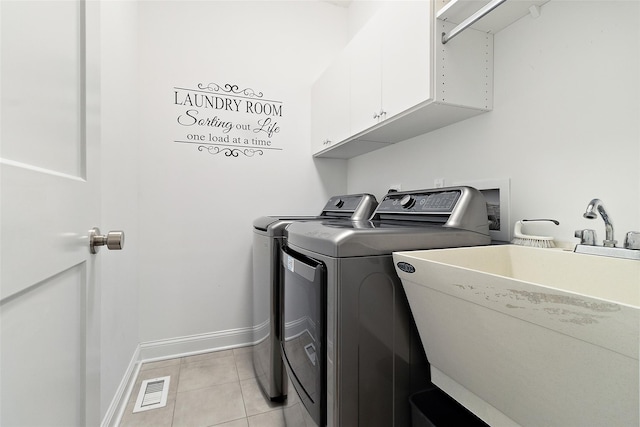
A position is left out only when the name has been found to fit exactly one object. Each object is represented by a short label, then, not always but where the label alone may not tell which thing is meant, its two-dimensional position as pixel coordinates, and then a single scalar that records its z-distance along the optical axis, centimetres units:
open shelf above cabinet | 115
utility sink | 47
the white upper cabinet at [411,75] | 124
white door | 43
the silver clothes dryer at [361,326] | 89
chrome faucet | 88
